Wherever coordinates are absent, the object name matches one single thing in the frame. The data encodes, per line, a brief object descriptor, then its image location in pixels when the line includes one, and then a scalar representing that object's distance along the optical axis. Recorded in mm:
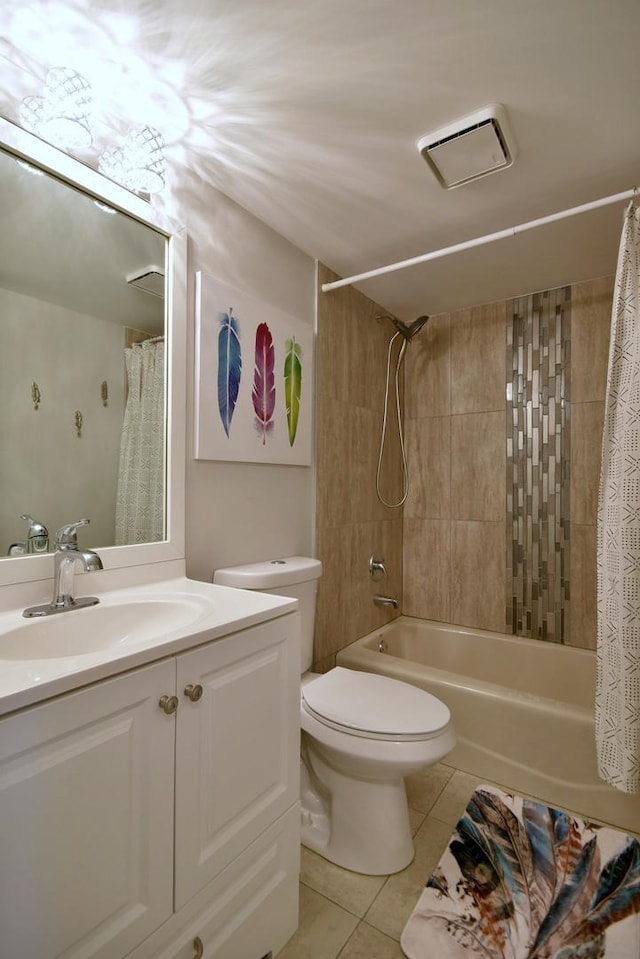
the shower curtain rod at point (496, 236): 1354
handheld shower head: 2500
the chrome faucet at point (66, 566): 1022
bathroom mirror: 1088
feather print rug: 1182
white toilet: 1333
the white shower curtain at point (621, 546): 1410
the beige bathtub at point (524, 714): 1634
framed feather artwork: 1516
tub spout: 2447
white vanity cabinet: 644
